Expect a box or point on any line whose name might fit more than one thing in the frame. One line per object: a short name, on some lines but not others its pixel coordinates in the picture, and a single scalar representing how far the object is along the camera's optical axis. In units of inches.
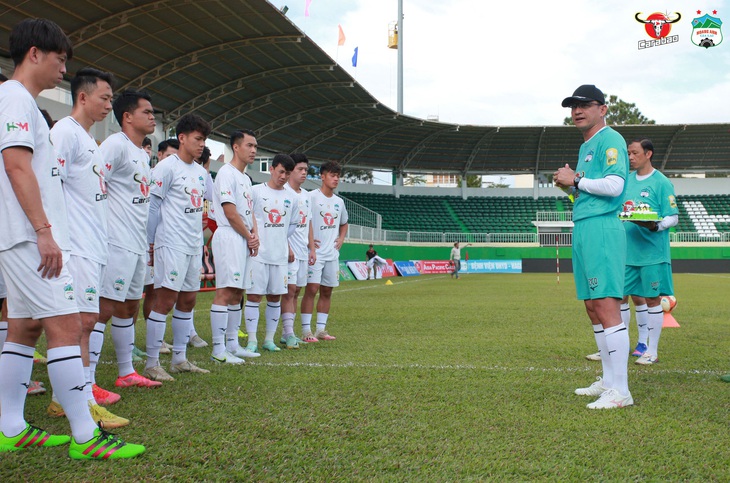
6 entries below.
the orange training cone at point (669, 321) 352.5
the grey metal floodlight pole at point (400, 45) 1386.6
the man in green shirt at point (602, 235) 163.3
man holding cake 235.1
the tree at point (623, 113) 2817.4
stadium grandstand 774.5
